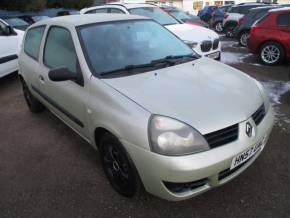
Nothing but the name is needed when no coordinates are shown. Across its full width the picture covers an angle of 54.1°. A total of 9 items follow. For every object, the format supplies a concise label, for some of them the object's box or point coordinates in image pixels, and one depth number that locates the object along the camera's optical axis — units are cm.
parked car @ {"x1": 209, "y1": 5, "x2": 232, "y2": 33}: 1545
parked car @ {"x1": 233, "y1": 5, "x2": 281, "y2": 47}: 981
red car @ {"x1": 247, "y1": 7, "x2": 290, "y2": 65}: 685
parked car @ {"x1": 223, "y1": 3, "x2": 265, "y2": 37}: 1273
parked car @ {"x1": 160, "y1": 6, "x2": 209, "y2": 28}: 1068
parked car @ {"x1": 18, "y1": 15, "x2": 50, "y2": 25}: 1103
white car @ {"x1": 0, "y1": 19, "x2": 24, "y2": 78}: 599
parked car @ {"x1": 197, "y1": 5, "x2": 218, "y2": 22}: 2225
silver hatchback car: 208
